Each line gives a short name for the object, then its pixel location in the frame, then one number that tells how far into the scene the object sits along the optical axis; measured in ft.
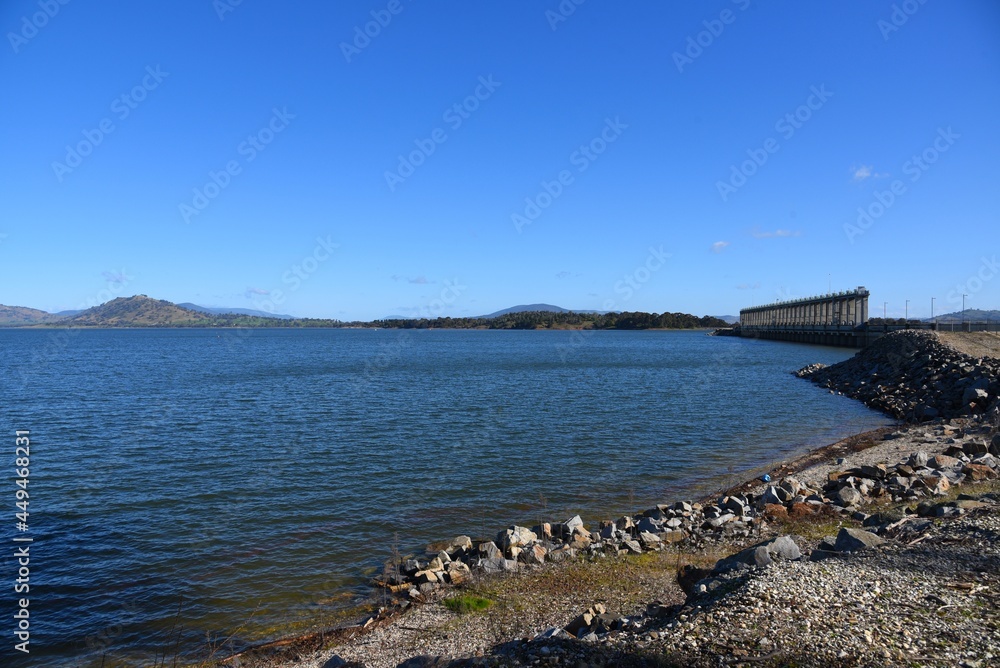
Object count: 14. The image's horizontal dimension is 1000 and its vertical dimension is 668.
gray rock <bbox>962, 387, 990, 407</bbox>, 89.97
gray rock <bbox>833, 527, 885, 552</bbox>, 32.83
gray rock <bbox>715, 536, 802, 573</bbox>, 31.74
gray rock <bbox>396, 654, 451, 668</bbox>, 24.98
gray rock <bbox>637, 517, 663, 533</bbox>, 44.04
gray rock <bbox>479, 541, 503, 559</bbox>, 40.98
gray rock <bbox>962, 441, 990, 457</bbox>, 58.74
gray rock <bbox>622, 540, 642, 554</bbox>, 41.04
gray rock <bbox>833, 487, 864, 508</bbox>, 46.60
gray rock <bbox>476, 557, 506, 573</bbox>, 38.96
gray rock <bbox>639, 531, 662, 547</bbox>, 41.98
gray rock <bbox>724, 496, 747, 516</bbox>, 47.30
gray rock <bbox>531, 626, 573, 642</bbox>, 24.86
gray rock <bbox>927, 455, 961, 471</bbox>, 54.80
